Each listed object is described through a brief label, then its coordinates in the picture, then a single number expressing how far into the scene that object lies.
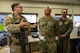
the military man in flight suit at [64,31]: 3.69
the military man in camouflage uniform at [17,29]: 2.18
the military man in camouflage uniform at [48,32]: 3.11
